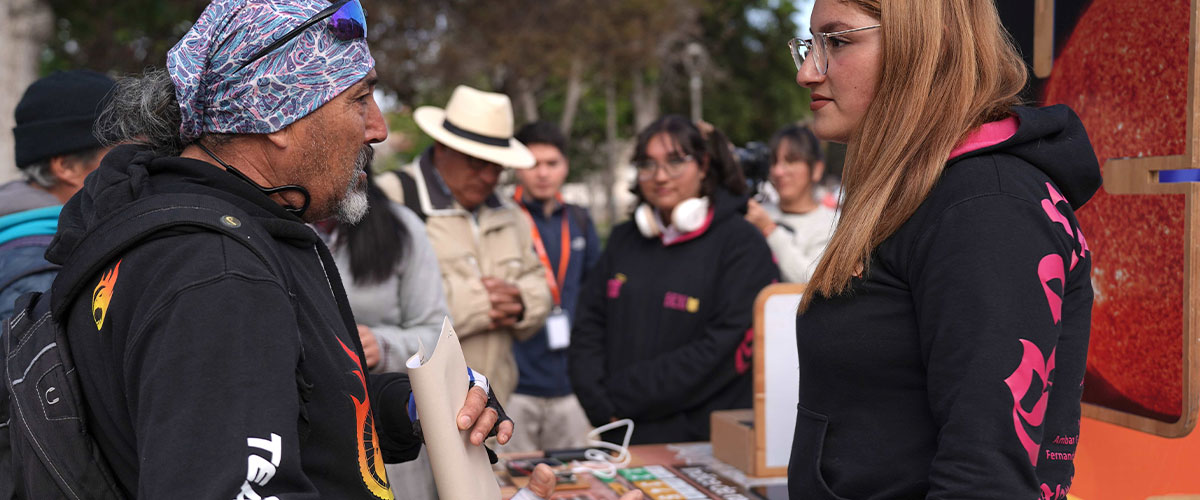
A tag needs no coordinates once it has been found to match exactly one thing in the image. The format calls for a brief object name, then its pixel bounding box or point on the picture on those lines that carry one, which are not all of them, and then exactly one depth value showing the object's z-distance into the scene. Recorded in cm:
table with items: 251
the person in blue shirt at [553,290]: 502
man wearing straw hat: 424
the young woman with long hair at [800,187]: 502
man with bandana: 114
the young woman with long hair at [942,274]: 133
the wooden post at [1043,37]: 246
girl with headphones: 355
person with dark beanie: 270
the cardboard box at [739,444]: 274
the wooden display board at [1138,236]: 198
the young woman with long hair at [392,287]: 331
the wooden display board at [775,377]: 274
